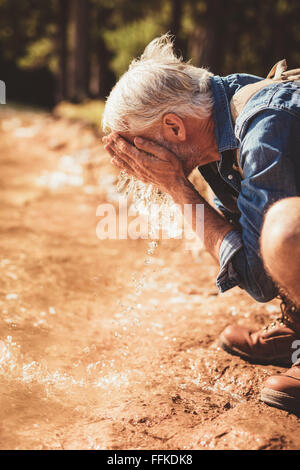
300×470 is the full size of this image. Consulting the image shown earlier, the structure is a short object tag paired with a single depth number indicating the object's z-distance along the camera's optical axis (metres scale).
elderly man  1.80
